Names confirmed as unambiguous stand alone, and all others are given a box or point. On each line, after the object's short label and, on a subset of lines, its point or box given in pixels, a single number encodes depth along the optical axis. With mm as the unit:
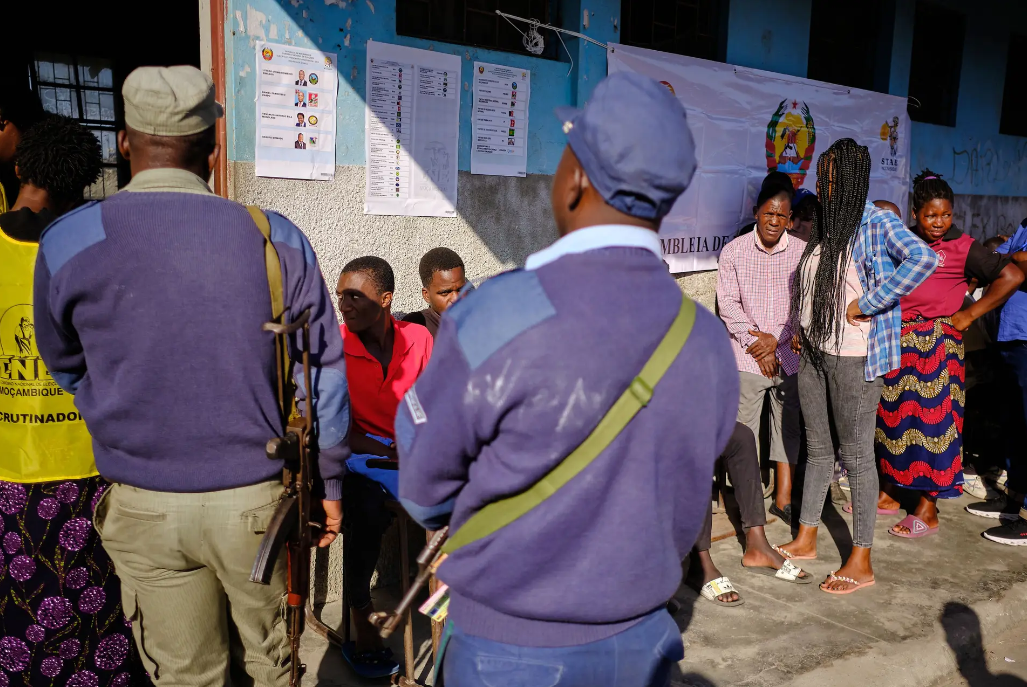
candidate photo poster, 3486
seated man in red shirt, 3275
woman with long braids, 3918
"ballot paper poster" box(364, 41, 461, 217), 3834
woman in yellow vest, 2363
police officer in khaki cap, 1880
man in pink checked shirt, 4742
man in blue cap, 1386
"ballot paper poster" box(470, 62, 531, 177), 4191
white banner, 4965
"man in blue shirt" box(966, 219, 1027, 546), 4832
